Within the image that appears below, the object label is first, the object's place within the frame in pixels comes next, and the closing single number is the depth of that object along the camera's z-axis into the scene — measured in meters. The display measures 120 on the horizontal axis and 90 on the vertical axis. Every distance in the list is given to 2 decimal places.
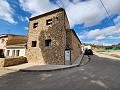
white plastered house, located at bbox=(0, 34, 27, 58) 10.58
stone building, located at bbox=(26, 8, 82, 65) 7.69
